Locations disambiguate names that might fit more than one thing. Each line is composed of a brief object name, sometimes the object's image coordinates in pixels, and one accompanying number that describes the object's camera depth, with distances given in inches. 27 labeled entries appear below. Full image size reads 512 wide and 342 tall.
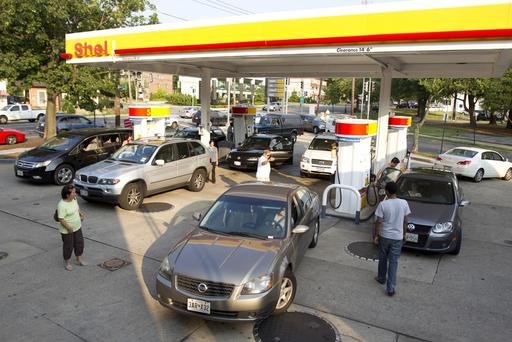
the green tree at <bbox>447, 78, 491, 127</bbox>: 1299.2
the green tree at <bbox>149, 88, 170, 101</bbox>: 3171.8
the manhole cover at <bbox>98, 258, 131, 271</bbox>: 297.5
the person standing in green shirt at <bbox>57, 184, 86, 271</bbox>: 279.4
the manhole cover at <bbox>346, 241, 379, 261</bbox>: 335.9
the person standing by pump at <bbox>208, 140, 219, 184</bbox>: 573.6
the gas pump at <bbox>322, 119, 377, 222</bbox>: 435.2
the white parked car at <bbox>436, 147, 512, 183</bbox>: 692.7
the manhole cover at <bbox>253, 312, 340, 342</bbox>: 214.8
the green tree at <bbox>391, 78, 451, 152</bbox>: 1978.1
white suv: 636.7
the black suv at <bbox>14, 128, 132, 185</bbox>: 520.1
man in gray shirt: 259.6
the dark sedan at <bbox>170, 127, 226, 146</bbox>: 825.5
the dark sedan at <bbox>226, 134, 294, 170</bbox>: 693.3
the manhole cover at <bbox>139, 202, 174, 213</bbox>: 447.8
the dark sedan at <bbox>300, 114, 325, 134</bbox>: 1510.8
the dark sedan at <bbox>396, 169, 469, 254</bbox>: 326.3
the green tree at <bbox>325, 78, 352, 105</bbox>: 3019.2
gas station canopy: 358.9
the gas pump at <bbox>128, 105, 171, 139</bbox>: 625.3
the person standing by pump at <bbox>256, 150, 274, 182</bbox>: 457.1
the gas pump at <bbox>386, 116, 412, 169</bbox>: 799.7
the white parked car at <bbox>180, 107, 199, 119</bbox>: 1996.6
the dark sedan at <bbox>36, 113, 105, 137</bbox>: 1055.5
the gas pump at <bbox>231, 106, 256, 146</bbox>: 903.1
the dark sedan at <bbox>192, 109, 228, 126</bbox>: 1687.4
